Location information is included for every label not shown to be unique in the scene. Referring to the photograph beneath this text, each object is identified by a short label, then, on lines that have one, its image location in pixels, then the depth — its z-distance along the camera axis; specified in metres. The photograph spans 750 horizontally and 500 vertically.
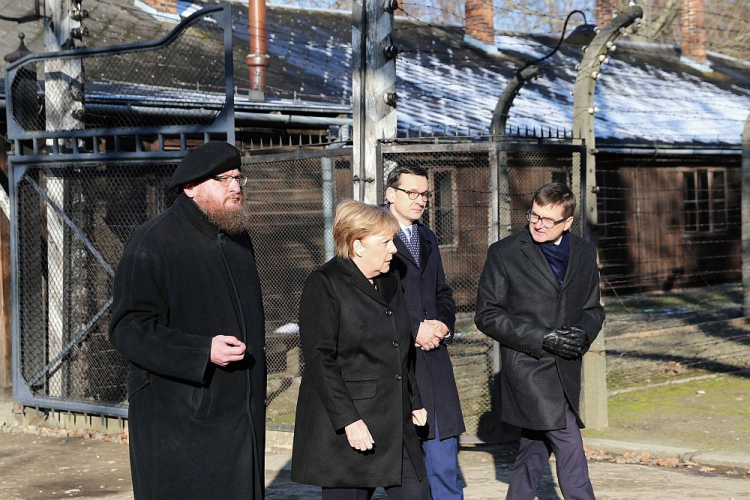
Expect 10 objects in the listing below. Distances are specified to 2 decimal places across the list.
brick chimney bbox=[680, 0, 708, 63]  27.36
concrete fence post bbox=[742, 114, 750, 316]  14.24
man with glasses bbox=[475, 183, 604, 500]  5.41
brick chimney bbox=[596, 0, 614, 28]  26.50
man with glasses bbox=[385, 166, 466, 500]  5.49
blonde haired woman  4.46
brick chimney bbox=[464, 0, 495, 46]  23.75
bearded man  4.03
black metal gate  9.09
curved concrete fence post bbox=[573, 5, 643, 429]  8.44
